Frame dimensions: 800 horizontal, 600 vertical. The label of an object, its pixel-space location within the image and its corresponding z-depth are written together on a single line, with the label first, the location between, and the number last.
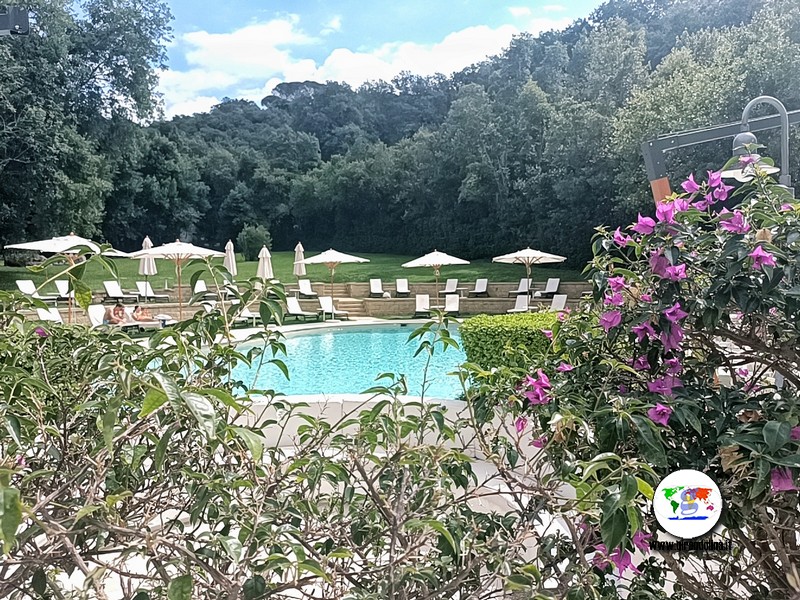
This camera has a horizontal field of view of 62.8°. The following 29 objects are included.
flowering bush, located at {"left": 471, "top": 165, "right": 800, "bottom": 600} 1.01
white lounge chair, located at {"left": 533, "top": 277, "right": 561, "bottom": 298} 17.38
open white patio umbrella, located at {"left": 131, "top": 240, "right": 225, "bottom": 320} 12.92
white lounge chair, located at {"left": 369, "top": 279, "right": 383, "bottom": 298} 17.99
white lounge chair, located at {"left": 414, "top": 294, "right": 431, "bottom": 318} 15.29
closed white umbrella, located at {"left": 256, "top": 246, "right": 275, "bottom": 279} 13.73
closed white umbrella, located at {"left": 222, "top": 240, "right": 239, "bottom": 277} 13.95
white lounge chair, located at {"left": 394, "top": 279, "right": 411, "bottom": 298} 18.23
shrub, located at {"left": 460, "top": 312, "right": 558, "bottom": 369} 5.94
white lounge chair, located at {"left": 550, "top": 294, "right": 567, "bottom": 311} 14.41
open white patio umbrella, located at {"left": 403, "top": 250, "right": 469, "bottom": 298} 15.77
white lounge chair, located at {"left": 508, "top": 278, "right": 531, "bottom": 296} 17.52
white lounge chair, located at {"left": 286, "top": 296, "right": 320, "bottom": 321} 14.34
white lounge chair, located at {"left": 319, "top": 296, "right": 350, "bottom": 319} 15.07
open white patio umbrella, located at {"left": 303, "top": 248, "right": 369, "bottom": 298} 15.69
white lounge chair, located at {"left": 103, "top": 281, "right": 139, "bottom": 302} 15.20
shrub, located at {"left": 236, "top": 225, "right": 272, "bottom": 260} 25.80
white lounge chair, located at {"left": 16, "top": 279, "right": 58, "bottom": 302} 12.79
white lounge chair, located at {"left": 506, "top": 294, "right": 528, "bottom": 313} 15.19
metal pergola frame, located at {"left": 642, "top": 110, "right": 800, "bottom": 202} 4.51
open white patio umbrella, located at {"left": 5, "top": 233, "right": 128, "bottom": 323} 11.92
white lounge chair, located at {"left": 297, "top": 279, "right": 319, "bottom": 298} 16.87
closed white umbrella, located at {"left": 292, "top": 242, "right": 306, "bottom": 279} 16.13
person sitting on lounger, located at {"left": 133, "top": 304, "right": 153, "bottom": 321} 12.98
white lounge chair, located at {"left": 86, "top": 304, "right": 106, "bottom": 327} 11.07
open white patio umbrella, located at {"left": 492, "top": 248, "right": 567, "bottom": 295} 15.73
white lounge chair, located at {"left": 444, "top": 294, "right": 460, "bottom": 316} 15.37
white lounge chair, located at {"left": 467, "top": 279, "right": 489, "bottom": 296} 18.41
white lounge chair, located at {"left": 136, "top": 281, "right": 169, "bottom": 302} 16.75
